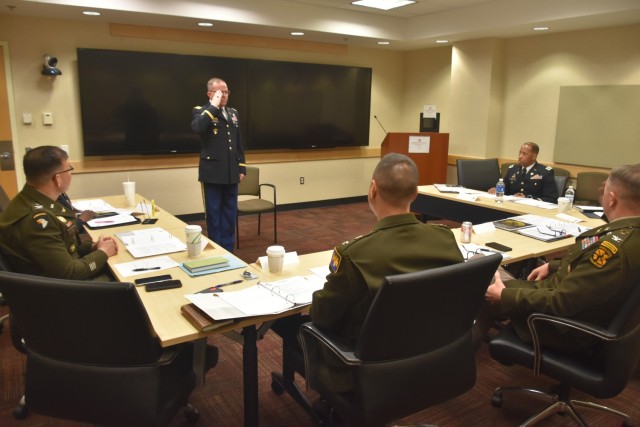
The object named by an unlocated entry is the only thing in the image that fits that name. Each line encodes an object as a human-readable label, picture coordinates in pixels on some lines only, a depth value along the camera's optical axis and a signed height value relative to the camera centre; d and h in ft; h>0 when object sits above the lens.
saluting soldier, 13.23 -1.13
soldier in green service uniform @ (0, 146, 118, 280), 6.43 -1.47
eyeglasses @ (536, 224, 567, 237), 9.69 -2.05
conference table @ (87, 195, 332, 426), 5.44 -2.23
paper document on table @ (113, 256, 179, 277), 7.11 -2.16
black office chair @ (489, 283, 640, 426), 5.77 -2.92
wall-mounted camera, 16.42 +1.69
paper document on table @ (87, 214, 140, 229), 9.83 -2.08
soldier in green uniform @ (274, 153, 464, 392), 4.98 -1.33
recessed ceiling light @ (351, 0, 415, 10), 18.02 +4.45
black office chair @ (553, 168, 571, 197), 15.72 -1.74
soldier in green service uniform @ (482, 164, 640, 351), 5.74 -1.77
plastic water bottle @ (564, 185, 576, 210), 11.96 -1.67
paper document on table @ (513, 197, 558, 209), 12.73 -1.99
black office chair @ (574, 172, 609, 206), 16.40 -1.95
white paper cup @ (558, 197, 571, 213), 11.80 -1.80
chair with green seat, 16.14 -2.51
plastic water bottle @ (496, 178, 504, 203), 13.64 -1.79
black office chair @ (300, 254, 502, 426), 4.73 -2.30
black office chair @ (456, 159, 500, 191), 16.78 -1.61
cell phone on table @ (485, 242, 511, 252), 8.66 -2.11
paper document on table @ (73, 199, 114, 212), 11.30 -2.03
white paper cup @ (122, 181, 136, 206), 11.93 -1.79
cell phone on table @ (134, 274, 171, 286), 6.70 -2.18
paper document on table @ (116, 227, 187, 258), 8.05 -2.11
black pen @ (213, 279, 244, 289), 6.54 -2.18
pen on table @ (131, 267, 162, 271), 7.20 -2.16
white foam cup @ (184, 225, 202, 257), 7.80 -1.88
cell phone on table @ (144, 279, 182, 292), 6.49 -2.18
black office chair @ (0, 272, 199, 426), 4.56 -2.36
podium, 21.06 -1.15
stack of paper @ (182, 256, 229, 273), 7.21 -2.12
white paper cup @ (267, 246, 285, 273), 7.18 -1.97
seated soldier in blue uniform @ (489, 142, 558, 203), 14.84 -1.53
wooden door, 16.12 -0.79
